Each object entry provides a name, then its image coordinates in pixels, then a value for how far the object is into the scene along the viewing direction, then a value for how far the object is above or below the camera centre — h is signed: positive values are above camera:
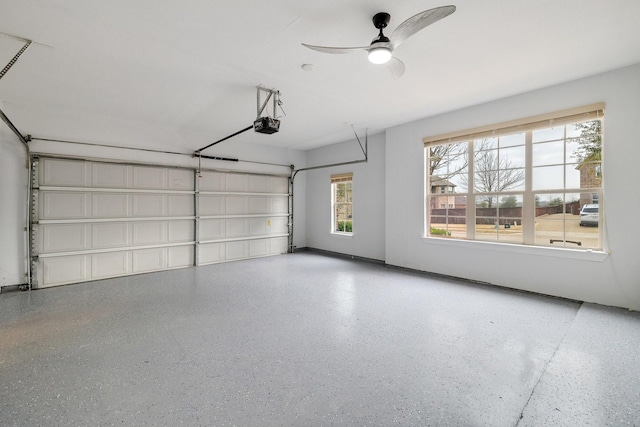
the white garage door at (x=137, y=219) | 4.45 -0.16
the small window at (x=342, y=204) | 6.85 +0.16
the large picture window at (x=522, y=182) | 3.57 +0.42
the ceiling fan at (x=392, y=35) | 1.94 +1.35
